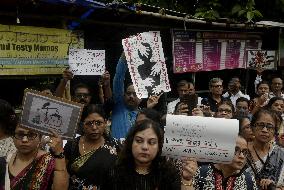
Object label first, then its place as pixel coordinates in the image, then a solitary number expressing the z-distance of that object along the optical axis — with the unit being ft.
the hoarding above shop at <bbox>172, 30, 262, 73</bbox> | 25.85
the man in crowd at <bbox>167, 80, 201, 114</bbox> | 19.51
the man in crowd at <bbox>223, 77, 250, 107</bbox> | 23.88
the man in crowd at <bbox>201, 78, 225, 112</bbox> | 21.35
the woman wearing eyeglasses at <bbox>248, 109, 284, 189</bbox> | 11.26
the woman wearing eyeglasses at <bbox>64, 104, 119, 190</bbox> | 10.50
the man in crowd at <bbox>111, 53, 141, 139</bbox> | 15.42
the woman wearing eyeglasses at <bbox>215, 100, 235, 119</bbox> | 16.39
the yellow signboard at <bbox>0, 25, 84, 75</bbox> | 17.35
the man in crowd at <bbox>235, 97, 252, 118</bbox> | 19.25
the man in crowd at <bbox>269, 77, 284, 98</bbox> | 25.91
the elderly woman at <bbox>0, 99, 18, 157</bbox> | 10.18
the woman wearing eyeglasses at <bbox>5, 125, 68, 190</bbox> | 9.78
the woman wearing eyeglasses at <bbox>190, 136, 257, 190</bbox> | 9.65
